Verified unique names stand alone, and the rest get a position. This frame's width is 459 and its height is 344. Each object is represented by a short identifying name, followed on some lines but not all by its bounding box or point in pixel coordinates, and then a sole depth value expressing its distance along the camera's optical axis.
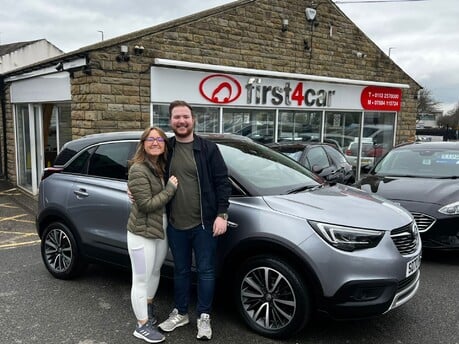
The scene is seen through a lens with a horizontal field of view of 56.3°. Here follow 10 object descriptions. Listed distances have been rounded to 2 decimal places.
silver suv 3.02
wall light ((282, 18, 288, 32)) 10.57
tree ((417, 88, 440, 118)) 53.52
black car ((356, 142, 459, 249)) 4.98
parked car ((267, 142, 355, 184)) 7.40
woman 3.12
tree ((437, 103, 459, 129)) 65.68
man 3.18
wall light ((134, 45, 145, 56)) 7.88
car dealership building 7.83
